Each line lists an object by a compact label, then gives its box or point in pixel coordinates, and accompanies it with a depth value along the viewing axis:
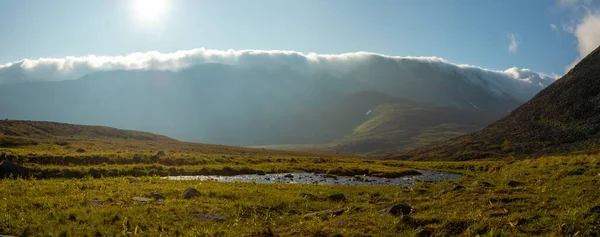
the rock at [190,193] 29.91
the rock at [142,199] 27.40
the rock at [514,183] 30.88
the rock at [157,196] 29.05
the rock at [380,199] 30.78
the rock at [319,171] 68.65
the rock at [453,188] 30.13
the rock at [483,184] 31.93
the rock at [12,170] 38.05
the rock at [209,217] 23.41
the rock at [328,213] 24.67
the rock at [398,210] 22.33
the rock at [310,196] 33.12
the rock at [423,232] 17.17
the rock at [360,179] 58.85
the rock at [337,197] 33.59
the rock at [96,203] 25.31
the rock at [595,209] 16.48
